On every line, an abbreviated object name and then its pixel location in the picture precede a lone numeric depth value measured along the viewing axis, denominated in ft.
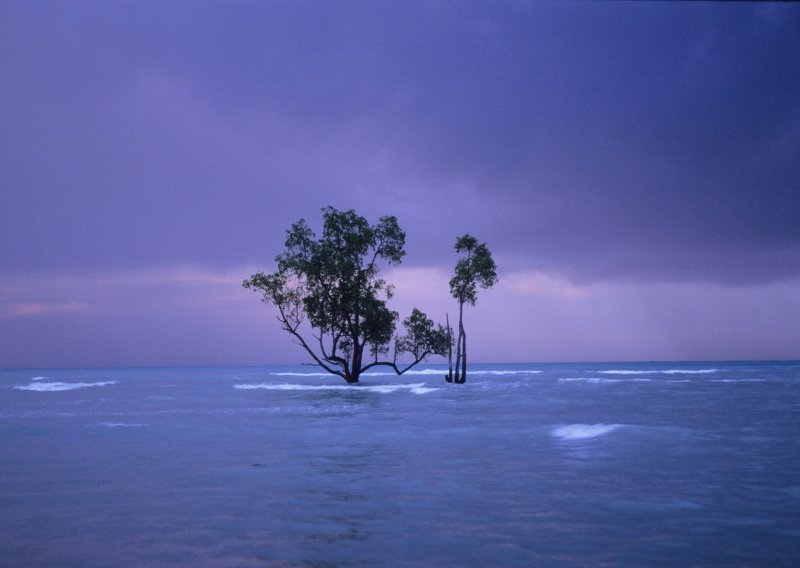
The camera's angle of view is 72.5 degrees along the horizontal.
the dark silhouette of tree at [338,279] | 156.66
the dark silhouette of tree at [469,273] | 159.02
